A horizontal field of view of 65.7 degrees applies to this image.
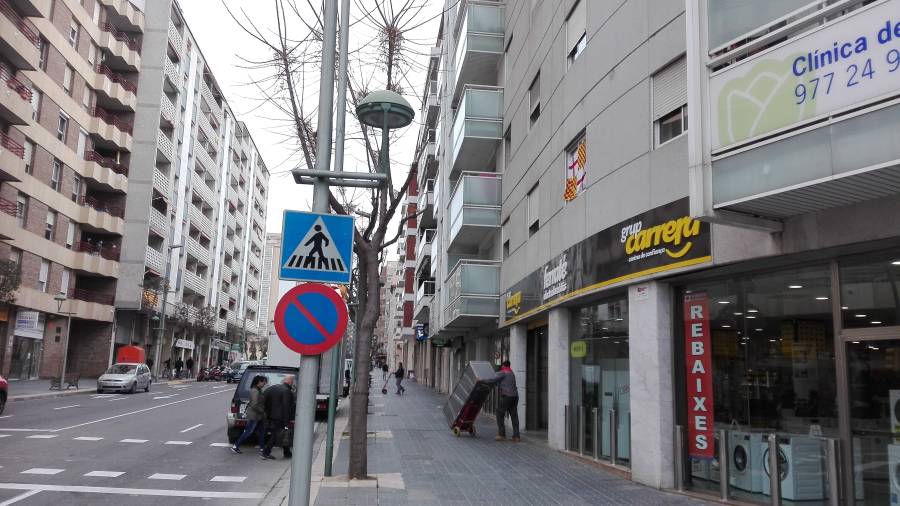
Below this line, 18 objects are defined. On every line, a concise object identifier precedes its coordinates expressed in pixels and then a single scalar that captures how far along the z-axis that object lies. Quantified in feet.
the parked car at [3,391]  58.97
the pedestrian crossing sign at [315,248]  18.44
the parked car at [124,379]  106.22
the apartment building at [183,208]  157.58
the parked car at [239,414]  47.78
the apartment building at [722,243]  21.24
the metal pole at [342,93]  22.90
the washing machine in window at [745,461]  28.30
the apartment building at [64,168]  109.60
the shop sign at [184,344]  184.75
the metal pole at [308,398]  16.90
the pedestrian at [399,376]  116.88
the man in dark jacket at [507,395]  53.78
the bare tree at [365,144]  34.60
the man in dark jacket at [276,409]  43.96
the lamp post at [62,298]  101.63
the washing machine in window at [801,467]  25.18
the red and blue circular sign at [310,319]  17.47
